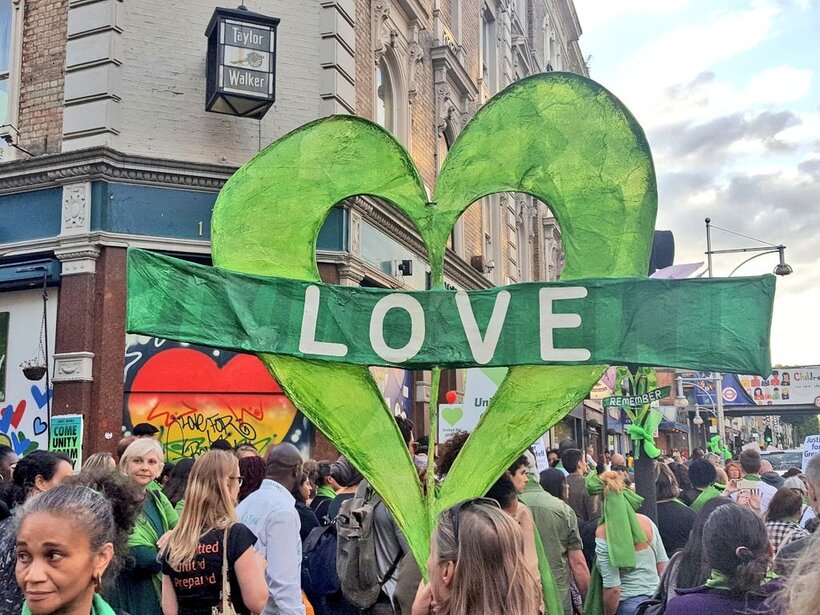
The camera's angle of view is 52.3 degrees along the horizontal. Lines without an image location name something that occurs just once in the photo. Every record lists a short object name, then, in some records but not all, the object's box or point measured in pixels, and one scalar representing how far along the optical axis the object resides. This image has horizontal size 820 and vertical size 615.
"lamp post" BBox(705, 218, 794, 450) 20.98
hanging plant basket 10.50
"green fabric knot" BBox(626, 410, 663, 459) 6.18
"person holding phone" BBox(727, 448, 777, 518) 7.20
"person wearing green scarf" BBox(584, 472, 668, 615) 4.92
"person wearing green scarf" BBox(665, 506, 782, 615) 2.81
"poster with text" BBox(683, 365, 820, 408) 41.28
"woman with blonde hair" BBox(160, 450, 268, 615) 3.73
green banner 3.86
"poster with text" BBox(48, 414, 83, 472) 8.87
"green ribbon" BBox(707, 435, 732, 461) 20.25
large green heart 3.95
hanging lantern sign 10.87
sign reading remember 7.04
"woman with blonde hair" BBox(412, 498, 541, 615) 2.47
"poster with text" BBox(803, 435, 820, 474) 12.15
